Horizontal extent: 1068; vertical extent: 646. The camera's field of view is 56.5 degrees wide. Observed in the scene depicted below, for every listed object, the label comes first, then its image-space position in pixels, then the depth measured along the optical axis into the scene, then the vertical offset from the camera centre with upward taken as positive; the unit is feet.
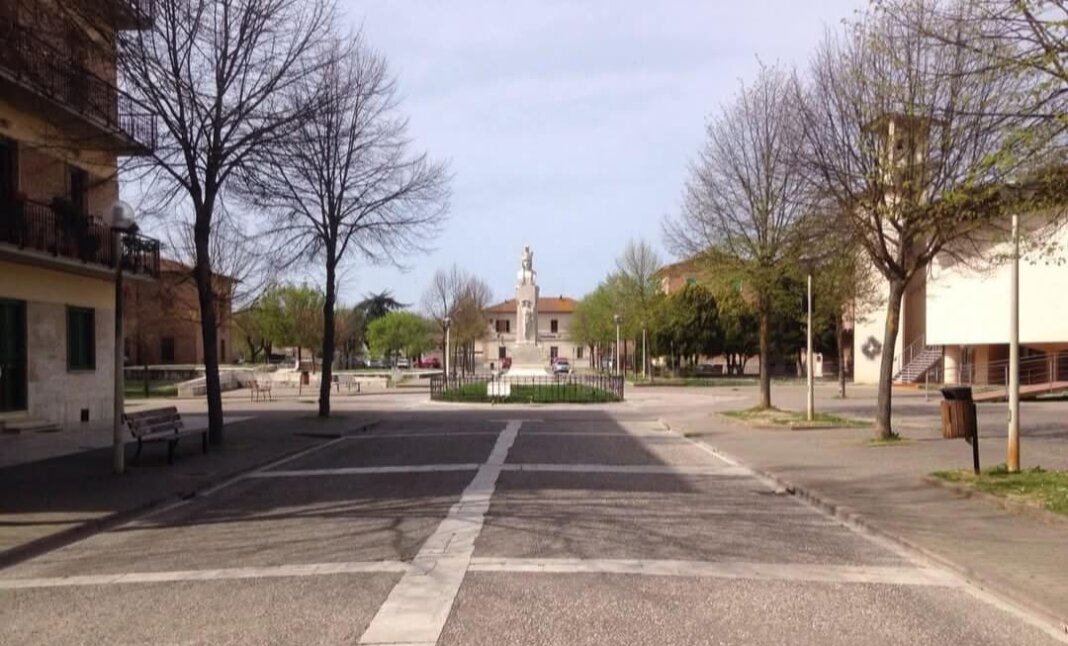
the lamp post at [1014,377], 43.39 -1.41
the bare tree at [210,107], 58.23 +14.77
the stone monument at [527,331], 244.42 +3.68
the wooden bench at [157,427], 52.26 -4.45
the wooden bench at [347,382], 173.58 -6.43
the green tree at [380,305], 374.84 +15.54
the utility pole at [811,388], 79.94 -3.45
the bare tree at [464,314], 240.32 +7.83
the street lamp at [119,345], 48.75 +0.03
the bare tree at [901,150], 48.70 +11.35
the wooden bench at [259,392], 142.43 -6.83
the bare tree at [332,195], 81.20 +13.37
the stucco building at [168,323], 151.23 +4.64
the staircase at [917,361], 181.06 -2.98
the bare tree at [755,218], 86.48 +11.35
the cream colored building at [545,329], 392.51 +7.39
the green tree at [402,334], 275.18 +3.33
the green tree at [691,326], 222.48 +4.42
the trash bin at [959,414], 44.88 -3.13
